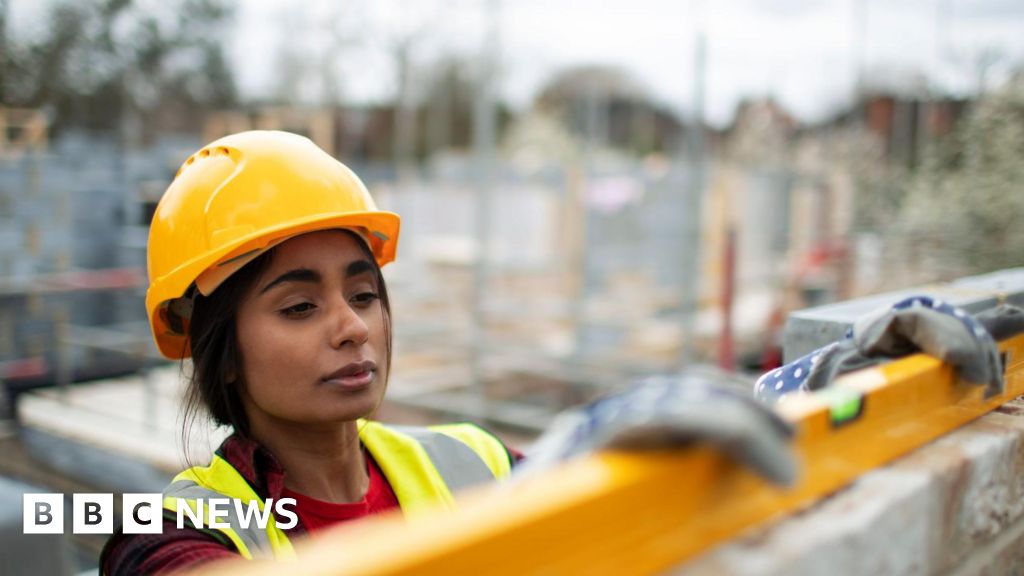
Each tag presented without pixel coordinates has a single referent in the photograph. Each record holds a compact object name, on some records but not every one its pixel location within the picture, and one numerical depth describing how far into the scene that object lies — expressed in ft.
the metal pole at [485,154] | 21.97
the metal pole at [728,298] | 19.94
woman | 4.99
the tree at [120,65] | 25.27
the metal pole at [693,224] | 21.05
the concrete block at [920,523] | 2.85
